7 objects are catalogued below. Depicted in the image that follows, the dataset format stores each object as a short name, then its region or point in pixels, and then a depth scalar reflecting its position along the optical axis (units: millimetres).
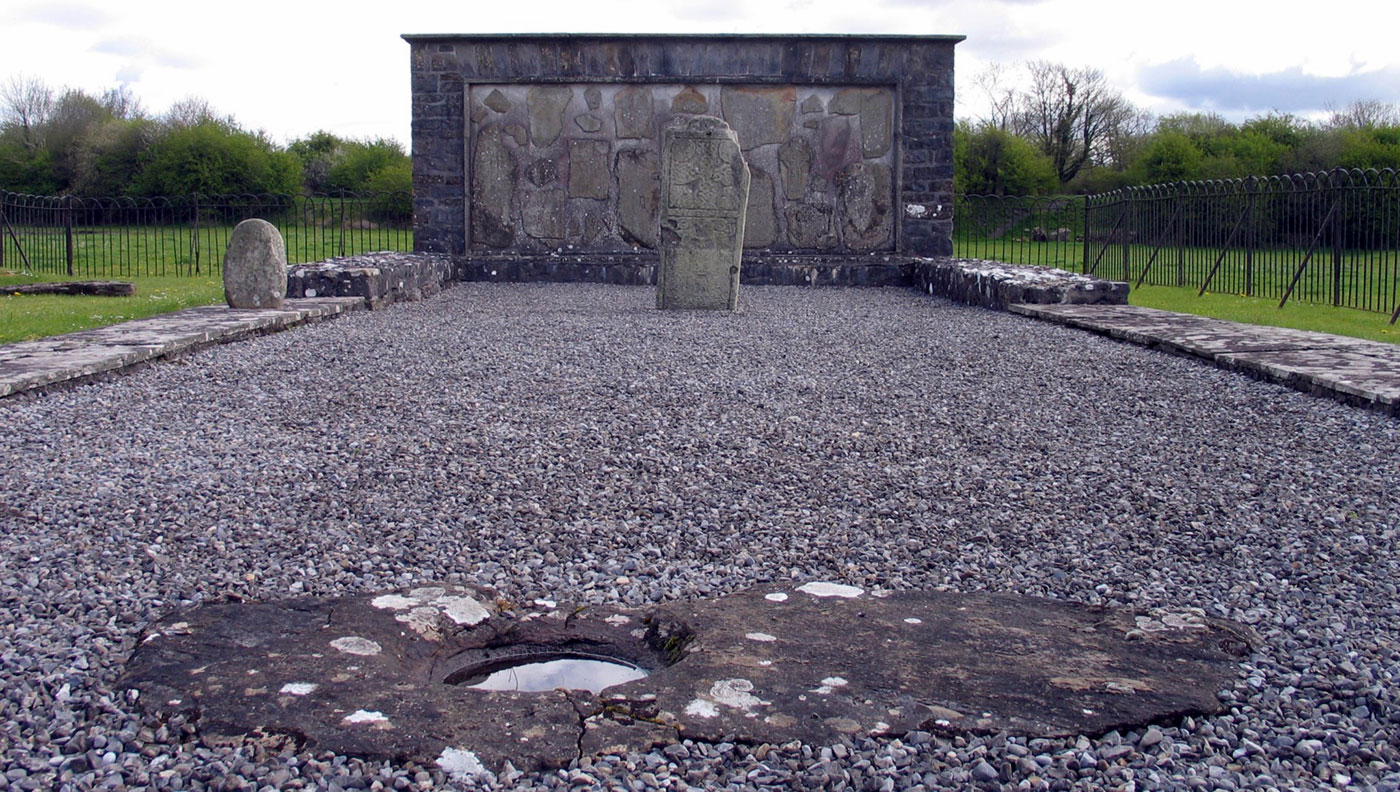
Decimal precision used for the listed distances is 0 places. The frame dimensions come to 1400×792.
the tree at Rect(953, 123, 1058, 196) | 30062
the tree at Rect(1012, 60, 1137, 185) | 36250
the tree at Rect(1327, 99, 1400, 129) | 31969
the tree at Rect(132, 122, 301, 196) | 28625
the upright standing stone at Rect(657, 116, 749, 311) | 11039
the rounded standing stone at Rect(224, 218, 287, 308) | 9641
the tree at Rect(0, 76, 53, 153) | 34094
